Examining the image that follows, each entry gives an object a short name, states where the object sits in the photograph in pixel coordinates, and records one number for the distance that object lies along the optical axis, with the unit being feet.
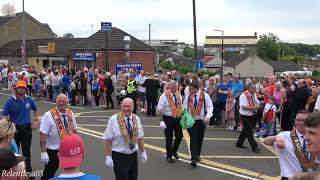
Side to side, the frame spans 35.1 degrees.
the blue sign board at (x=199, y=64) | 90.85
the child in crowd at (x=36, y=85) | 89.71
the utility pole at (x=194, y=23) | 92.76
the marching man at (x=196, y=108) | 36.76
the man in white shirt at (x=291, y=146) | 19.52
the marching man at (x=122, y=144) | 25.49
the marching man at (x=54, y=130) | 26.91
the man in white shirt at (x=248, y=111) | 42.09
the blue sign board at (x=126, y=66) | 83.46
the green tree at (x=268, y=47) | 399.44
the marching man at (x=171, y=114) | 37.83
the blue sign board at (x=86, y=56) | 116.37
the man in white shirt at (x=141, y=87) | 69.00
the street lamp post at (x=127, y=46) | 95.96
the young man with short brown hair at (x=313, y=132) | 11.76
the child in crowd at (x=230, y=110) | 54.24
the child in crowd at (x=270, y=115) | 47.02
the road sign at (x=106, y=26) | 86.76
